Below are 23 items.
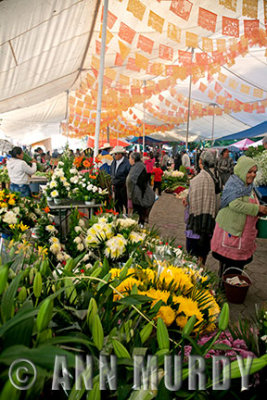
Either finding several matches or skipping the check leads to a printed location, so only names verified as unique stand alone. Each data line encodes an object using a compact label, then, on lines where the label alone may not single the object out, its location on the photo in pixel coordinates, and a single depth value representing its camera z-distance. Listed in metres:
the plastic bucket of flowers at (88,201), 3.57
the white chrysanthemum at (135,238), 1.90
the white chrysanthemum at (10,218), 2.63
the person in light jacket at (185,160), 12.99
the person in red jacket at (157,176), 8.98
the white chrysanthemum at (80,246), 2.24
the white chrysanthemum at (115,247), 1.74
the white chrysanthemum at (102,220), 2.04
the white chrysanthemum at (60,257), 2.24
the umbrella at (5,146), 9.30
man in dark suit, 5.55
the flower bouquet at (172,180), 10.87
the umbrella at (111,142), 18.83
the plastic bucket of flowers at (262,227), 2.88
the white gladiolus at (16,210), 2.88
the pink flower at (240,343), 0.98
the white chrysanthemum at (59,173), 3.76
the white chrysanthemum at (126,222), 2.07
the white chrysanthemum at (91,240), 1.88
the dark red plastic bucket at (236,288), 3.05
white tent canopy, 4.05
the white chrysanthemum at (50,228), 2.64
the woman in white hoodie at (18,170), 4.96
